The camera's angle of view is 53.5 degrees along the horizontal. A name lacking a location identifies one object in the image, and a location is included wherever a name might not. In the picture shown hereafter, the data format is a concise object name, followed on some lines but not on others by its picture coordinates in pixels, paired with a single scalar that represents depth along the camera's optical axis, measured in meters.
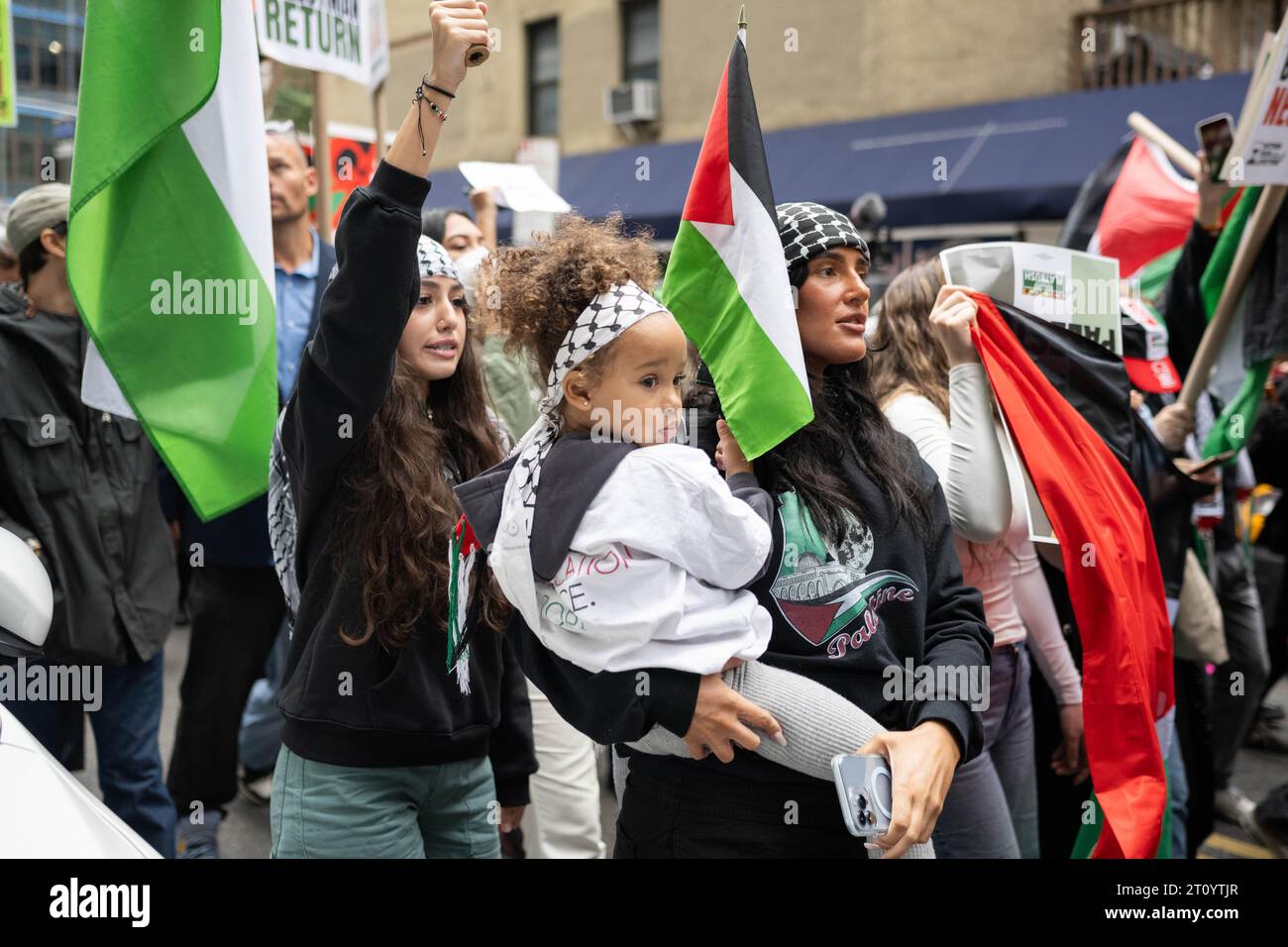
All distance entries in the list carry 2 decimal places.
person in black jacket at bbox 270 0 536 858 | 2.49
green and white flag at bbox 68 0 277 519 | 2.72
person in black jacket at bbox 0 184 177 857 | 3.72
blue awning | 12.62
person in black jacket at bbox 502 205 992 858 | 1.96
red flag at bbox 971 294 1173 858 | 2.98
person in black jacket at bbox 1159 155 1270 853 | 4.39
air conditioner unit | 17.94
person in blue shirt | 4.26
